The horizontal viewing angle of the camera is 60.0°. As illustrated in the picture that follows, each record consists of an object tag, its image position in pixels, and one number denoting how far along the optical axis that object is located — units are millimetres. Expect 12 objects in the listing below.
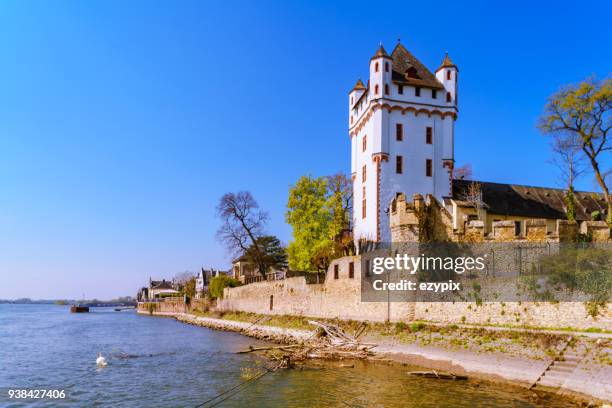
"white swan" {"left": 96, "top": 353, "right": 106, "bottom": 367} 29859
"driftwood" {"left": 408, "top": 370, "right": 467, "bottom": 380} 22609
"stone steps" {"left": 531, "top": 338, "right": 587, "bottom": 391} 19406
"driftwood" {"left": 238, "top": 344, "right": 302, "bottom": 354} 29648
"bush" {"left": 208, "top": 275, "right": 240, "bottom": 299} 69612
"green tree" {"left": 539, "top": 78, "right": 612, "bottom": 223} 34531
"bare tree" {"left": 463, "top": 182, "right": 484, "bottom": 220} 37681
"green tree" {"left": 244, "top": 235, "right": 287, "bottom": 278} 80812
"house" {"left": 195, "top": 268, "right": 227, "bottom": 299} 117438
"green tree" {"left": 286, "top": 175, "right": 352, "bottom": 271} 47375
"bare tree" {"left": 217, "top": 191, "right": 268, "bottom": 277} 58250
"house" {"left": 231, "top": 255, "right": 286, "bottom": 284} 86462
